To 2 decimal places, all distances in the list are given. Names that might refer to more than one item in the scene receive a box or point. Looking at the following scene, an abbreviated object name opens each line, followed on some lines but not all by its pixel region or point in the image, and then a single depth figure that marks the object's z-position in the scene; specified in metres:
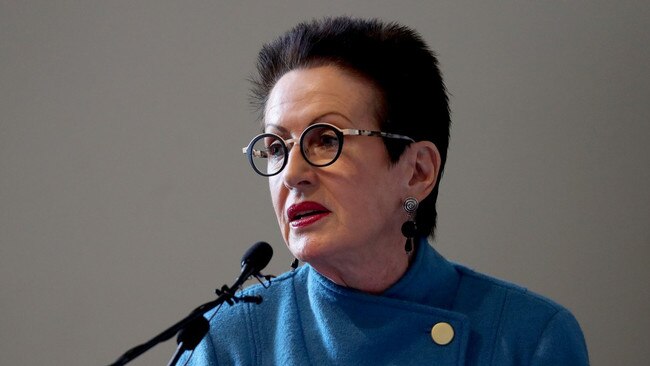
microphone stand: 5.07
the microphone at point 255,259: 5.17
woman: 5.33
